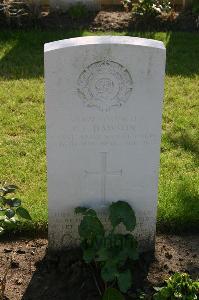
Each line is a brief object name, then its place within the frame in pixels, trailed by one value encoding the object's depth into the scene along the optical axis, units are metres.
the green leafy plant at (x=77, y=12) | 8.48
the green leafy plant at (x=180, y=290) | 3.34
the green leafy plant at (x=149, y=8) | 8.07
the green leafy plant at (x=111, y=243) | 3.42
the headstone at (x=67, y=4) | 8.71
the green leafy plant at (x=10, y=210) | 3.33
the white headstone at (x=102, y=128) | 3.36
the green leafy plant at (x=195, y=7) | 8.32
